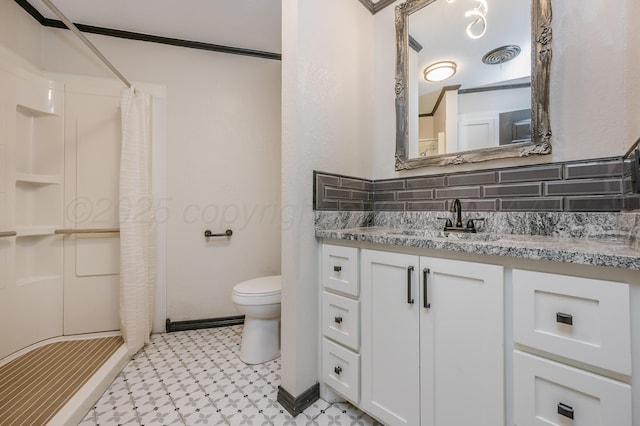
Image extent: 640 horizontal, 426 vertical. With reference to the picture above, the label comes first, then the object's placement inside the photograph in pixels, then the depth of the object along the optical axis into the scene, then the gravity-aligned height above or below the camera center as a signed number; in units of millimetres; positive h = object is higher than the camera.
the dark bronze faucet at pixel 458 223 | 1257 -45
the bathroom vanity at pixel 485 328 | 627 -356
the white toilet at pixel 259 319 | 1650 -698
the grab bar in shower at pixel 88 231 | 1915 -117
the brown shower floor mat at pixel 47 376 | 1198 -902
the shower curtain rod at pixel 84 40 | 1343 +1054
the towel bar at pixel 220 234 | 2188 -160
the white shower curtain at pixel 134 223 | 1778 -55
